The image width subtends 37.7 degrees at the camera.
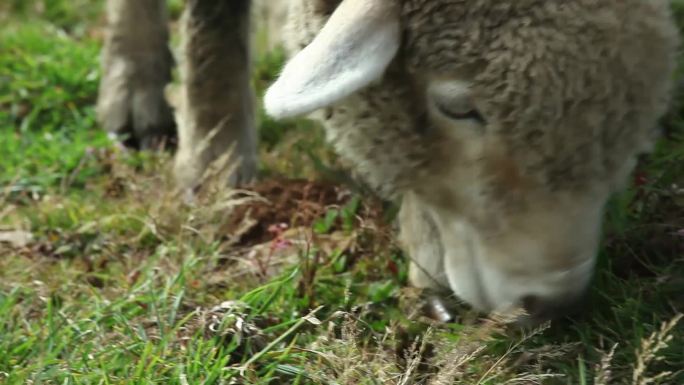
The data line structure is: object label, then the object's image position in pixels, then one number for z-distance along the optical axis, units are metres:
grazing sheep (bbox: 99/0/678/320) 2.09
